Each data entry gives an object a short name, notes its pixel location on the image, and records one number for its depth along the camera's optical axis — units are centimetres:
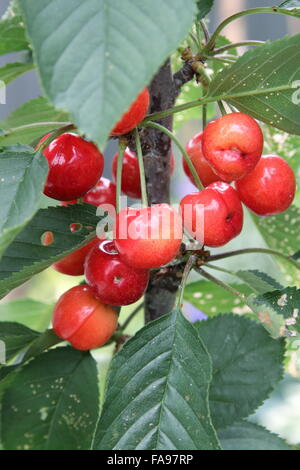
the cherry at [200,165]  28
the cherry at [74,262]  28
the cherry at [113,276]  25
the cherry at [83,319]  27
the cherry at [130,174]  28
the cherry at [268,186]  26
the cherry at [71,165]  24
